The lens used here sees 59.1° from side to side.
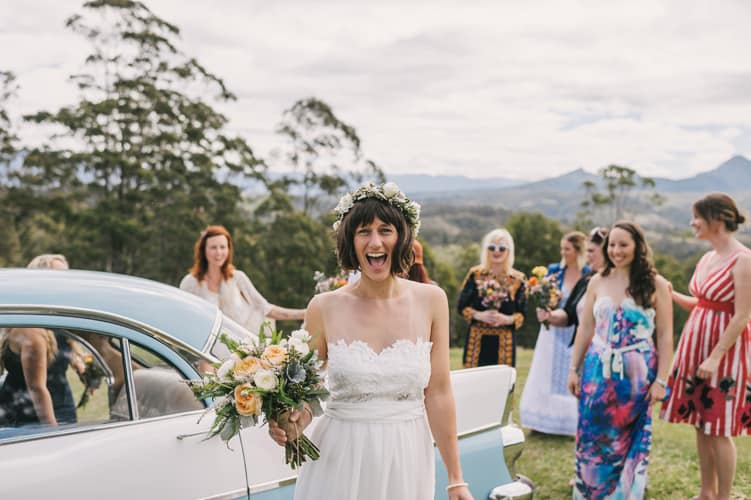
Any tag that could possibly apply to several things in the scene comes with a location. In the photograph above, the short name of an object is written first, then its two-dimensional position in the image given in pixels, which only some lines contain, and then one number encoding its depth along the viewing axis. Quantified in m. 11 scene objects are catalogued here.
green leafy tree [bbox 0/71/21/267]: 22.77
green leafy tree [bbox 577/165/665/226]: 45.16
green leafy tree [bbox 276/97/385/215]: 27.53
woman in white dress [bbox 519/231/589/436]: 7.06
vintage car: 2.37
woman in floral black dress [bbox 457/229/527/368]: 6.34
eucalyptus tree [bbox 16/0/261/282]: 22.58
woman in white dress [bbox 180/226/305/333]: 5.93
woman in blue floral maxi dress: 4.74
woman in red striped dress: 4.95
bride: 2.60
